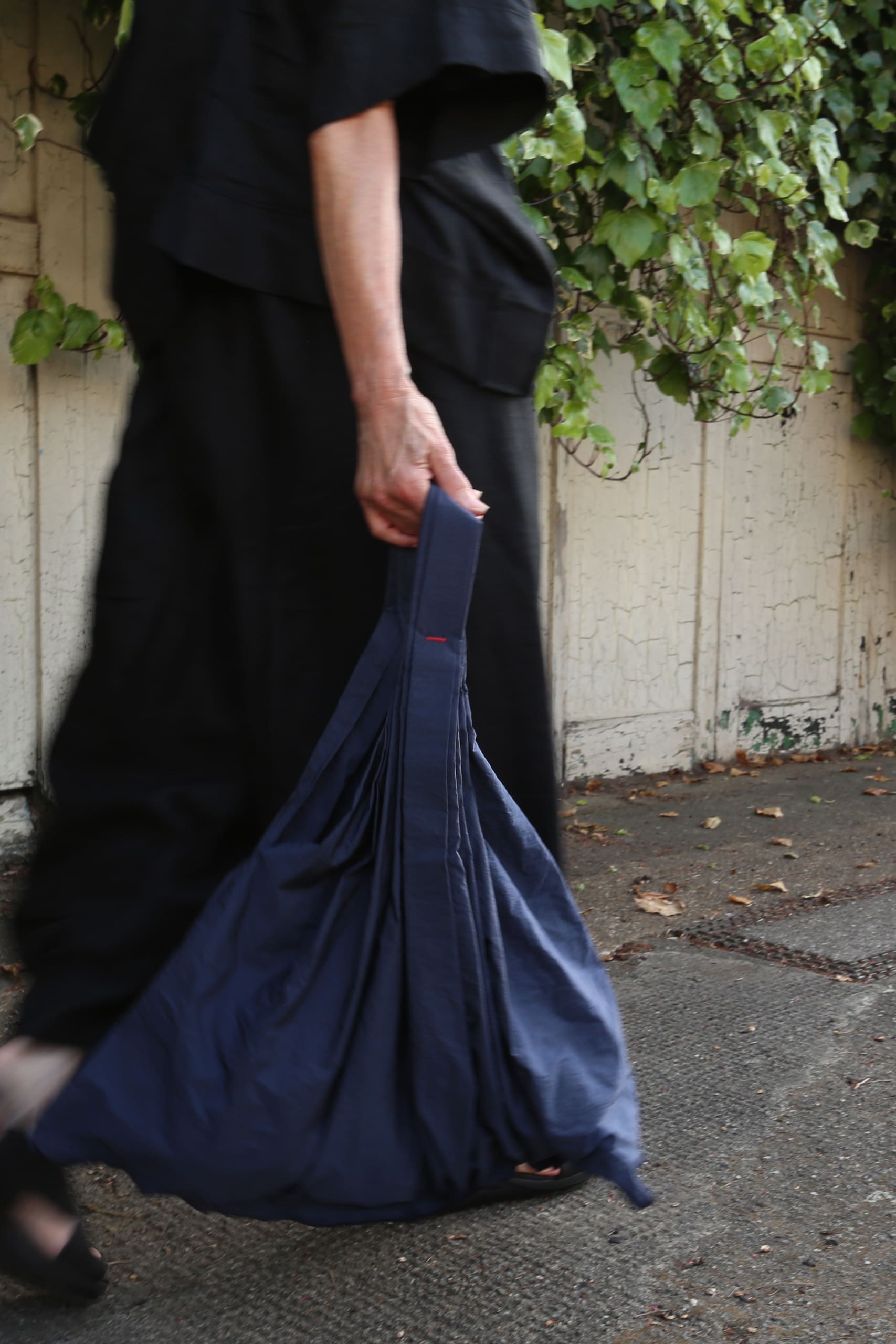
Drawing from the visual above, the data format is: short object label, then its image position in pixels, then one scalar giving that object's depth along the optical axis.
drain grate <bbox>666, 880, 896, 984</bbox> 3.10
